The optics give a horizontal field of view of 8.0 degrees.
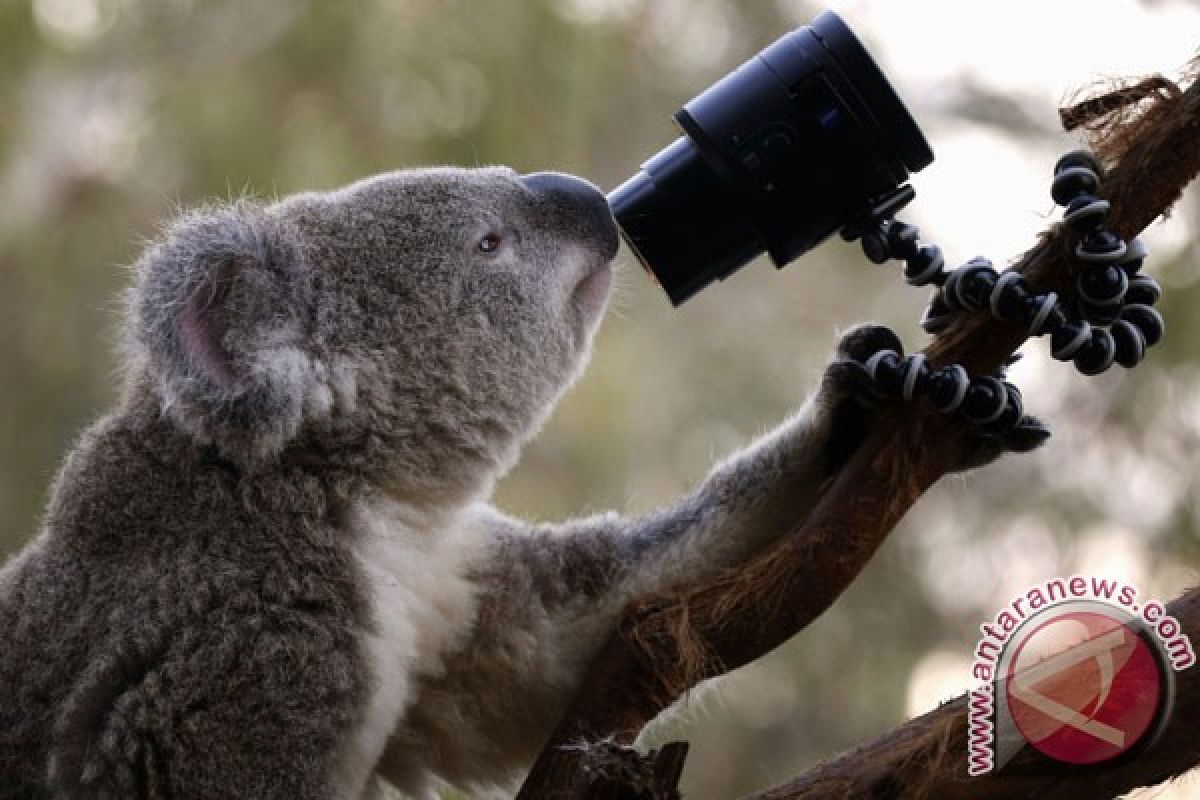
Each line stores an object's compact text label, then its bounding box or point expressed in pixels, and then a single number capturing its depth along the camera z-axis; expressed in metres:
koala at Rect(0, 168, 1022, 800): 2.67
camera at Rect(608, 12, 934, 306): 2.65
